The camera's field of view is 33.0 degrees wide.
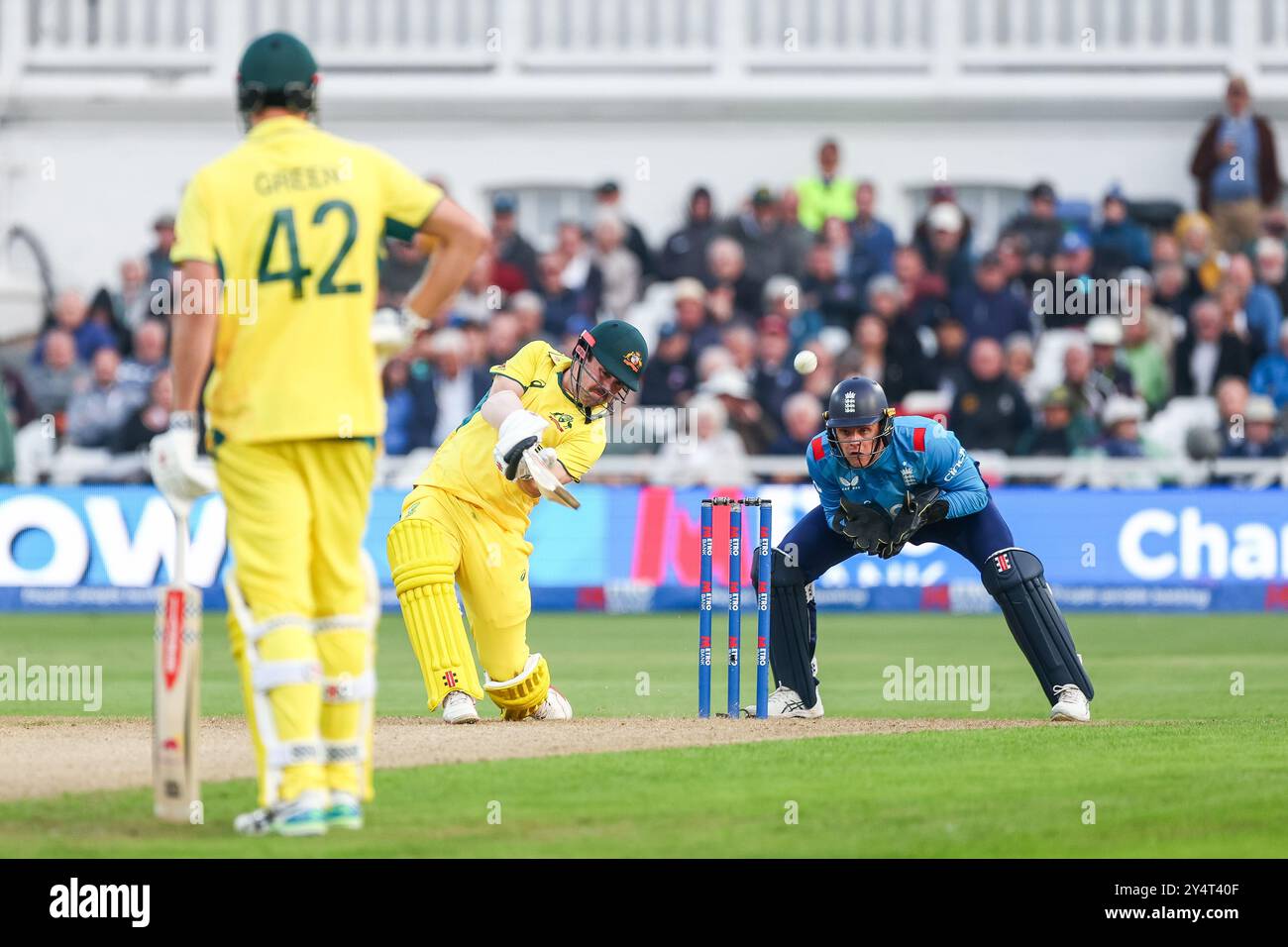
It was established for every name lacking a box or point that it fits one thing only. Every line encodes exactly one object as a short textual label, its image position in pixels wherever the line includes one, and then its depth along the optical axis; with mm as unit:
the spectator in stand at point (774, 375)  22656
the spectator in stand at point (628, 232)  24688
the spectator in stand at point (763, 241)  24250
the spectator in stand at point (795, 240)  24203
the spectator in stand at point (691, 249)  24469
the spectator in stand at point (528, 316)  23203
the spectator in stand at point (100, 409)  22953
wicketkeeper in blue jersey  11711
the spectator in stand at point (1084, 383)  22266
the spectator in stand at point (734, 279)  24000
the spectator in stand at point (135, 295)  24562
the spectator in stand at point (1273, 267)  24188
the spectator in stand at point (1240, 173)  25891
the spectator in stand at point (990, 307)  23375
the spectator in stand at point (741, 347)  22906
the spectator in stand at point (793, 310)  23484
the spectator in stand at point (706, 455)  21781
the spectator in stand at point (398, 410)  22688
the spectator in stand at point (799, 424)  22109
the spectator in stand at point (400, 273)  23844
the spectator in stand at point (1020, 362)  22812
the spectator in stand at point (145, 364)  23094
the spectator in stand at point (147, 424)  22625
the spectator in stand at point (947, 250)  24078
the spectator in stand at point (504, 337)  23016
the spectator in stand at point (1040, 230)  24173
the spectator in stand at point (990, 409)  22344
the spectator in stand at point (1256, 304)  23641
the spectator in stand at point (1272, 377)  23047
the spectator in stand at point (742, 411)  22203
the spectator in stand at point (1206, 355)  23156
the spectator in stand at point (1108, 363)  22672
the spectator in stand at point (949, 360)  22656
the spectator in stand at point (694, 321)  22875
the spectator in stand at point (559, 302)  23734
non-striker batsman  7715
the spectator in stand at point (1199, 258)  24125
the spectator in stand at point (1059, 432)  22328
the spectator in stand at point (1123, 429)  22109
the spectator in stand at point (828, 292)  23547
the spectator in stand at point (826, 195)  25094
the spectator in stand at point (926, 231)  24391
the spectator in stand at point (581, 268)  24156
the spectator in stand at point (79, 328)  24047
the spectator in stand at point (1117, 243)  24578
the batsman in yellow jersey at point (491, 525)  11477
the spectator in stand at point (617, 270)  24453
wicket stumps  11812
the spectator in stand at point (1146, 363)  23250
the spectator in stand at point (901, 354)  22578
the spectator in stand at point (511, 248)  24781
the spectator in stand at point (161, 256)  24683
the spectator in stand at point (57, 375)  23766
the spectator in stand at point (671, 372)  22609
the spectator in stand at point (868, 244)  24219
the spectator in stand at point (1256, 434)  22266
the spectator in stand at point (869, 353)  22422
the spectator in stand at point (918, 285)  23516
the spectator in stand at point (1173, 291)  23875
